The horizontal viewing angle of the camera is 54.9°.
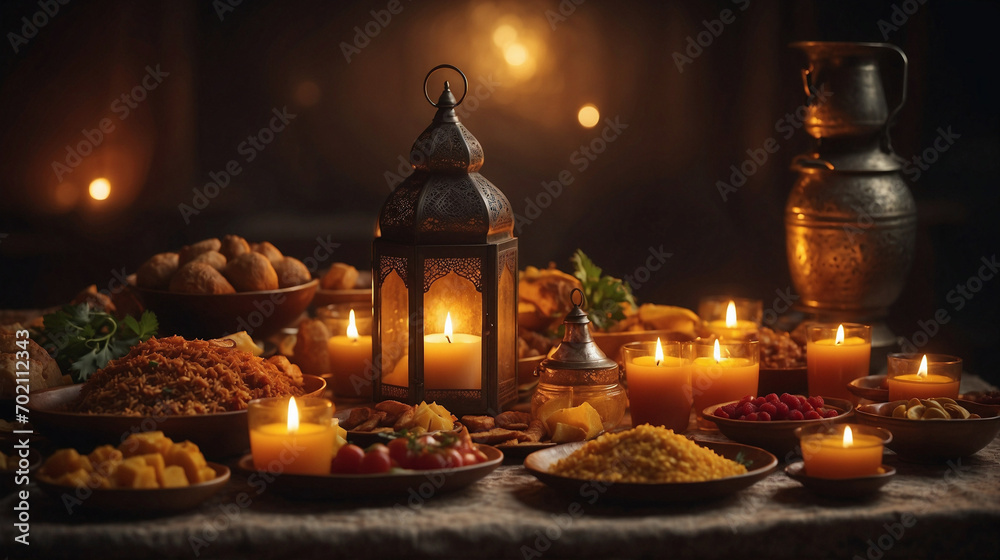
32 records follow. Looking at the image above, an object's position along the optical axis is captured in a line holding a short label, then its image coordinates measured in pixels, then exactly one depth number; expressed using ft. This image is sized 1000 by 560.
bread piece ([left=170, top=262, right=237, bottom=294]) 9.59
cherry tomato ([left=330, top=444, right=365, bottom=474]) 6.44
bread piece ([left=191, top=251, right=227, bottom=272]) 9.93
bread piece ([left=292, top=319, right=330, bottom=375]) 9.78
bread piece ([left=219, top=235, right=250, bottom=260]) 10.36
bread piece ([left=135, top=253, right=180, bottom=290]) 9.95
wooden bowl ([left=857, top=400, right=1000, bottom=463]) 7.16
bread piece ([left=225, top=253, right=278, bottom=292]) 9.79
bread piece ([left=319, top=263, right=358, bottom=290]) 11.45
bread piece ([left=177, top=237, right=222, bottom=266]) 10.19
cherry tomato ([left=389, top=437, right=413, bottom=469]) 6.51
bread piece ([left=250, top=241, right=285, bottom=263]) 10.44
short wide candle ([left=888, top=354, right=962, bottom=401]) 7.91
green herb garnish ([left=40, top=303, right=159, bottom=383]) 8.61
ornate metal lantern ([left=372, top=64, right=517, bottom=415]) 8.05
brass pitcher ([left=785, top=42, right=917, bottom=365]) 10.28
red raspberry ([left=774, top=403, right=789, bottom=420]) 7.43
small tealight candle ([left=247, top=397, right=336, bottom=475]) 6.39
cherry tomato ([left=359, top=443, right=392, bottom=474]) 6.39
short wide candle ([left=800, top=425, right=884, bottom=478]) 6.45
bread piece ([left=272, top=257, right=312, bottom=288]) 10.18
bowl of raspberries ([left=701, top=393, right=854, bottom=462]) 7.28
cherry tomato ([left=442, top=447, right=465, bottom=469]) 6.52
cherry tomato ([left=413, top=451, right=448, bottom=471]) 6.48
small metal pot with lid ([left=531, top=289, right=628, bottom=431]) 8.04
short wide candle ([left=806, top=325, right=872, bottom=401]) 8.87
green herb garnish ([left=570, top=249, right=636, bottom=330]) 10.30
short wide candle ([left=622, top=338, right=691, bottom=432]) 8.08
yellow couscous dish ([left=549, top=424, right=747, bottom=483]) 6.31
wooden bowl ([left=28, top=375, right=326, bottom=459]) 6.99
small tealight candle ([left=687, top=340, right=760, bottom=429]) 8.42
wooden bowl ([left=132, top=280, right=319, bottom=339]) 9.61
